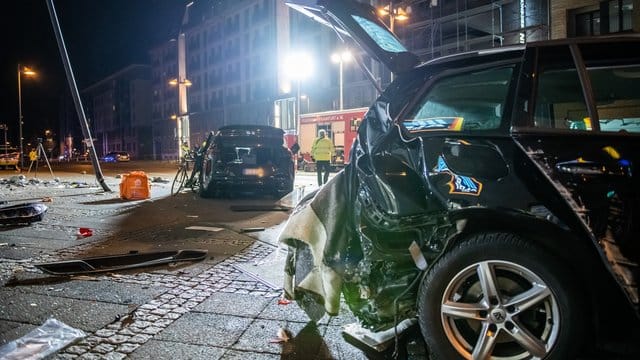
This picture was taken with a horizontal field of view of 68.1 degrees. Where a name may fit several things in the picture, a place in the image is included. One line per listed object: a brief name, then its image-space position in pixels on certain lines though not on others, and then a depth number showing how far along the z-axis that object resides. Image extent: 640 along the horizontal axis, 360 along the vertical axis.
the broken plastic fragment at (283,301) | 4.11
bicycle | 13.22
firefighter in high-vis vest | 13.70
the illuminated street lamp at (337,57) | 34.69
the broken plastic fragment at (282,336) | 3.30
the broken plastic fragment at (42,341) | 3.03
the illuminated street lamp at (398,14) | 22.14
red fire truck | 25.53
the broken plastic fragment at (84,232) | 7.17
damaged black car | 2.31
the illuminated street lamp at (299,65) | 37.45
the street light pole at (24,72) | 34.25
